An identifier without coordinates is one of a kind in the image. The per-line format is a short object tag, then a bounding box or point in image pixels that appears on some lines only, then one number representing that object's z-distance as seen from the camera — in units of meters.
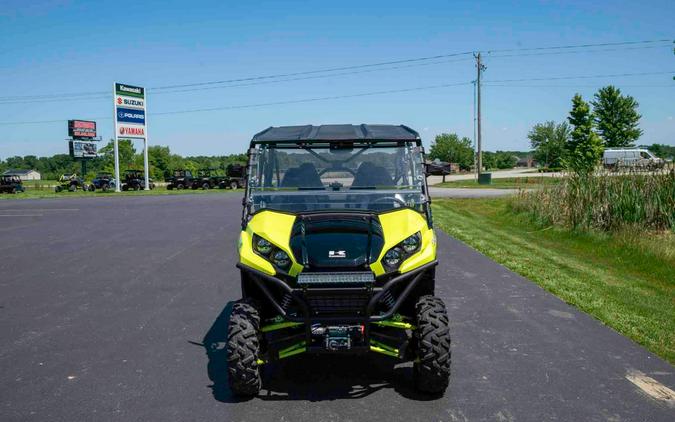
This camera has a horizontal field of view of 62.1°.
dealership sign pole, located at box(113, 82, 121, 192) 46.98
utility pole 48.34
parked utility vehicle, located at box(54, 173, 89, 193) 48.06
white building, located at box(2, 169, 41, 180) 137.30
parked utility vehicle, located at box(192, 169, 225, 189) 50.75
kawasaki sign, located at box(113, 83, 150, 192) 49.97
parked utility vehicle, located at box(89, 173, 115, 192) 48.50
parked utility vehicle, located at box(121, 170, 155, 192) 49.50
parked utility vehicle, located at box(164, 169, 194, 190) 51.03
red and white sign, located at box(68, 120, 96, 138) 69.94
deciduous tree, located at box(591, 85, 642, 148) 77.56
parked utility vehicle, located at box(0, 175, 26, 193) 46.44
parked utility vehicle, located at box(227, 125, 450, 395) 4.11
